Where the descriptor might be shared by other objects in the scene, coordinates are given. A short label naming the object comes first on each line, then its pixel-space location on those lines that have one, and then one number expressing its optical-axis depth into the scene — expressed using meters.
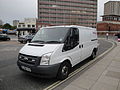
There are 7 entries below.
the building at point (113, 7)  94.91
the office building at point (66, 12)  74.38
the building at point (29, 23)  71.94
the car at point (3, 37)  22.51
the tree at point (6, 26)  89.99
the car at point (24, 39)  18.47
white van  3.25
